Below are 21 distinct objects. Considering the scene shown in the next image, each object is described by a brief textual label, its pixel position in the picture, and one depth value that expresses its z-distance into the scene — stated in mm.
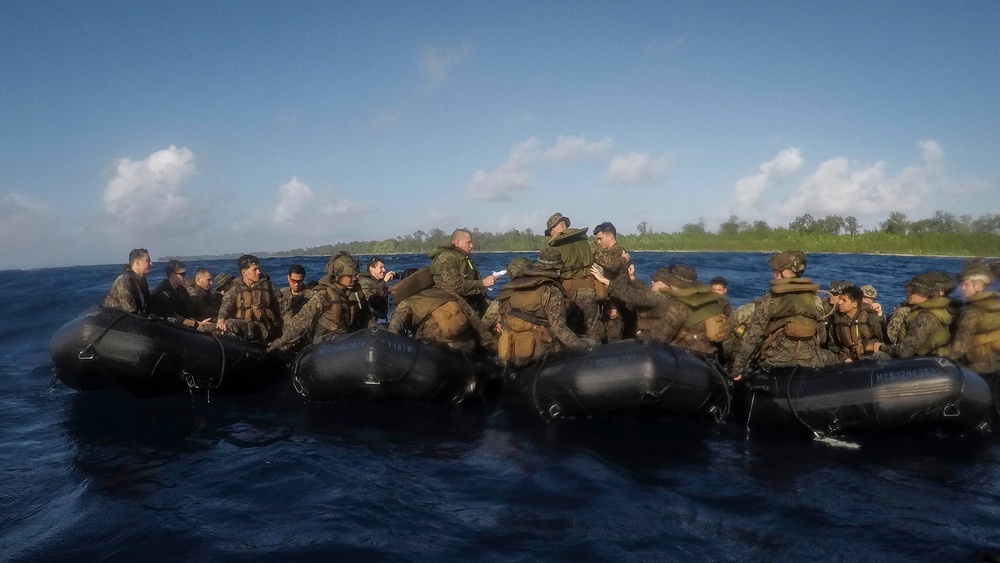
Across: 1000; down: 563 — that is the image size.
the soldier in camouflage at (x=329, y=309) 8336
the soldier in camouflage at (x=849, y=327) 7766
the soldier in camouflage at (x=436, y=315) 7758
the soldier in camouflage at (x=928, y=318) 7180
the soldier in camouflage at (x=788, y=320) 6711
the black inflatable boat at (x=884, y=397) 5891
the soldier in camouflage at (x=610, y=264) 8586
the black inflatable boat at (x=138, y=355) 7254
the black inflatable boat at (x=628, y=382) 6262
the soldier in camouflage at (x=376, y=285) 9773
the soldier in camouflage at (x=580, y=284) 8422
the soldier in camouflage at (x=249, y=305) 8797
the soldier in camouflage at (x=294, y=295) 9414
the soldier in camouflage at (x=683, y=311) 7344
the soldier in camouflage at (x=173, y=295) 9273
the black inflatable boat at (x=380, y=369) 6988
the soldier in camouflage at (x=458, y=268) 7941
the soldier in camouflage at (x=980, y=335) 6859
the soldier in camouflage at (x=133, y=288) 7945
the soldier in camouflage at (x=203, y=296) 9977
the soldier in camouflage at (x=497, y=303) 7559
